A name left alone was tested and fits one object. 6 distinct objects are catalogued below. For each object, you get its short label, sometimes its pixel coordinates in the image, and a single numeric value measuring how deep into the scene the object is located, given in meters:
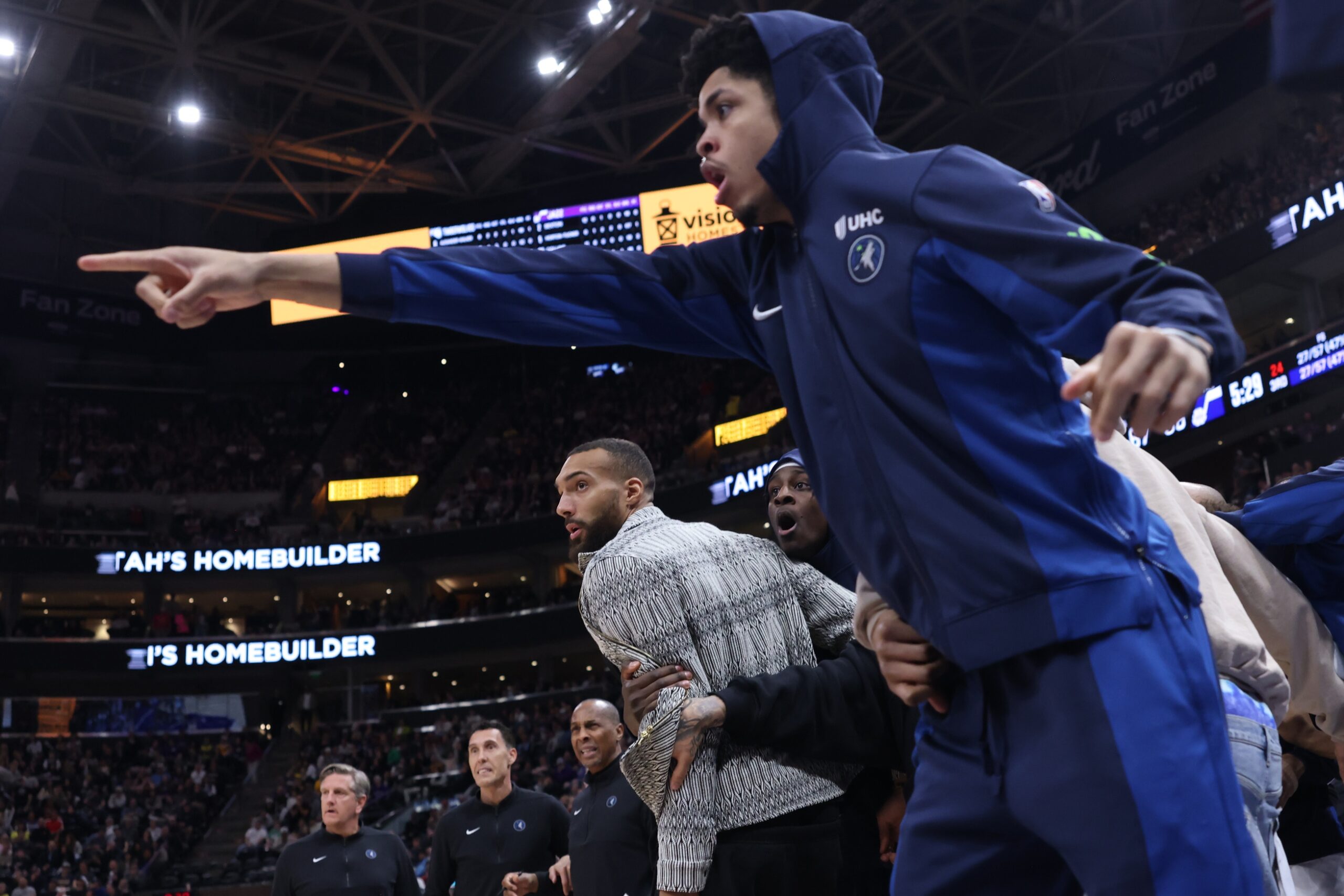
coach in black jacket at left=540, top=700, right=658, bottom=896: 4.47
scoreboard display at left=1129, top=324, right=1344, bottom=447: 15.32
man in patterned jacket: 2.45
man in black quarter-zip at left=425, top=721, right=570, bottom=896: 6.27
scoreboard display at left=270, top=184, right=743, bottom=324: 20.52
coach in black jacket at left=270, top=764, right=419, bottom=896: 6.79
